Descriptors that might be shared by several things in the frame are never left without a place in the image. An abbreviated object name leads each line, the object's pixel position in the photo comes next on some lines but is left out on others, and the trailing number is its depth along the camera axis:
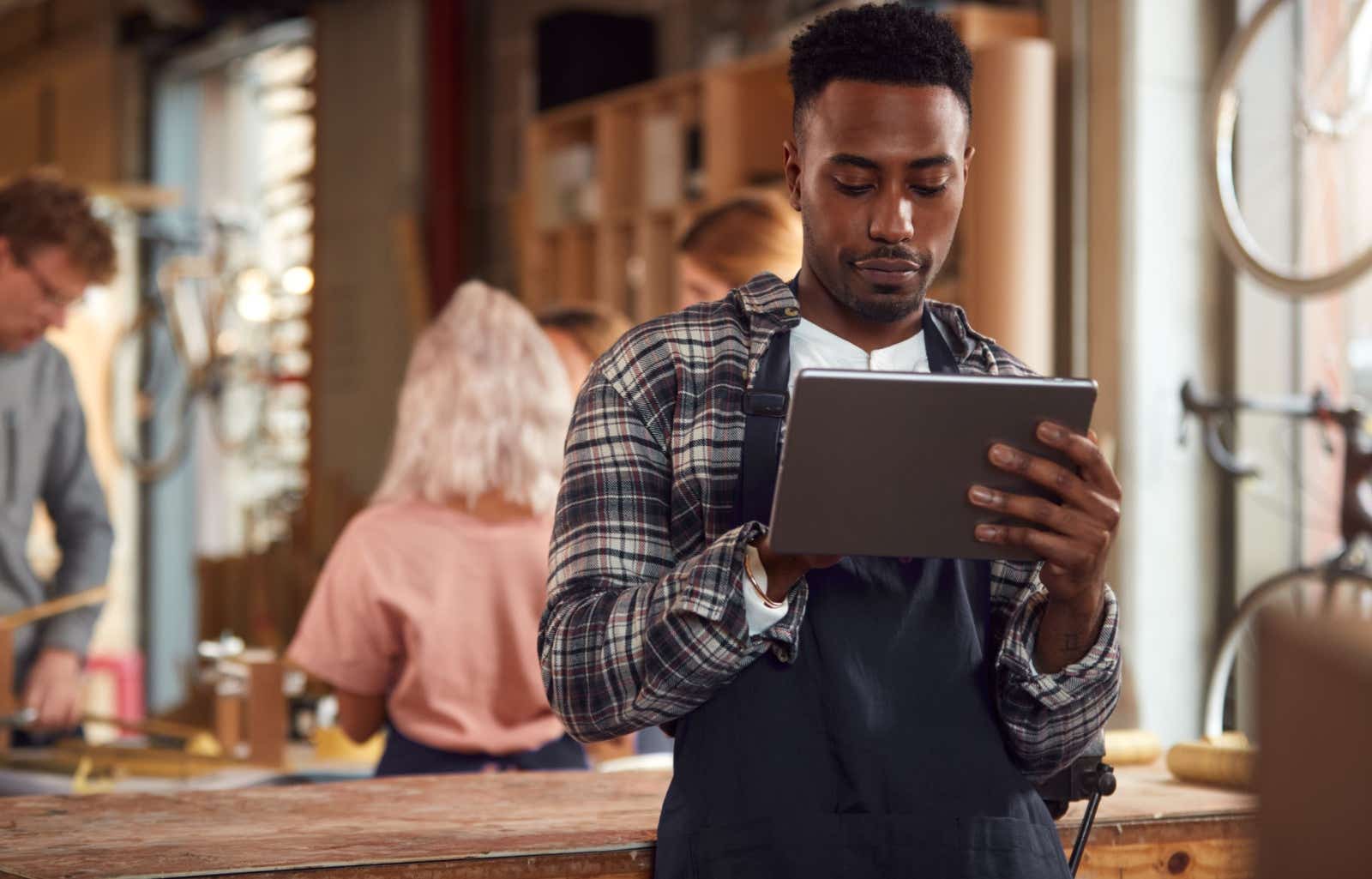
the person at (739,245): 3.31
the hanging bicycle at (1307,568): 4.45
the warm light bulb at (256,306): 9.43
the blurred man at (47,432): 3.88
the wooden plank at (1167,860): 1.96
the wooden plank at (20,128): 10.70
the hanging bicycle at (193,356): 9.34
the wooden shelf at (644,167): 5.74
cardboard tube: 4.69
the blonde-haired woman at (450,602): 2.89
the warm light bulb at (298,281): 9.12
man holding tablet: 1.49
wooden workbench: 1.66
